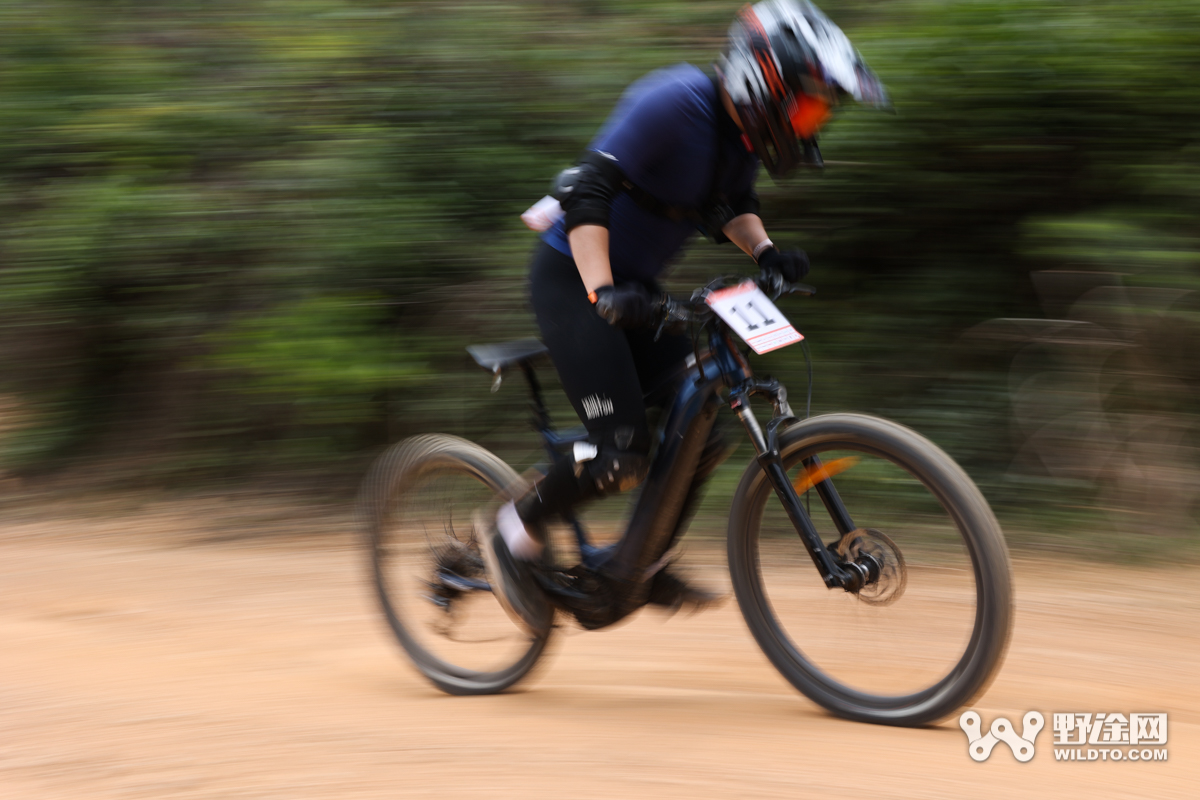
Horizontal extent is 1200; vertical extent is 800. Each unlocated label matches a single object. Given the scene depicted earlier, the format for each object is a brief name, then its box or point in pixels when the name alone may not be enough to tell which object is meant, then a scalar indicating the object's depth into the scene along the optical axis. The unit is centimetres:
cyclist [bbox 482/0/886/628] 311
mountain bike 305
